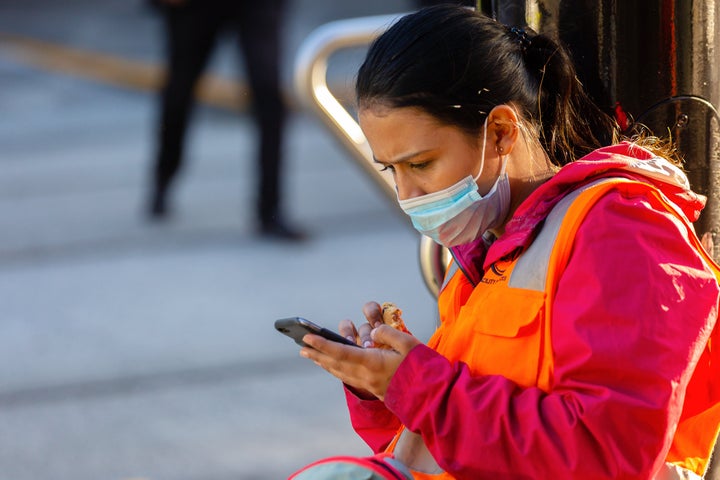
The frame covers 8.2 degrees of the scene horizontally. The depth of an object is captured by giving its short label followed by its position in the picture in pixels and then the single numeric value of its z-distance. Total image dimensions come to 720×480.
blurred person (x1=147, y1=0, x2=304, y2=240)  12.14
